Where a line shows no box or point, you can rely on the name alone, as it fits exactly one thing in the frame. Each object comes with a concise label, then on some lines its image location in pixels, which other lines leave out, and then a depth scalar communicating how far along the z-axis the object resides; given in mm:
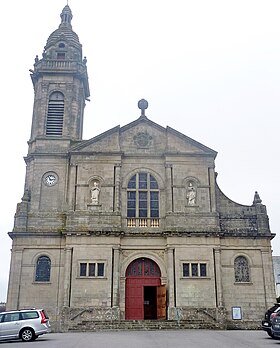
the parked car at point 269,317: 19562
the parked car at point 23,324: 18484
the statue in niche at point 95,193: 27722
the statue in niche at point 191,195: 28031
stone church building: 25844
